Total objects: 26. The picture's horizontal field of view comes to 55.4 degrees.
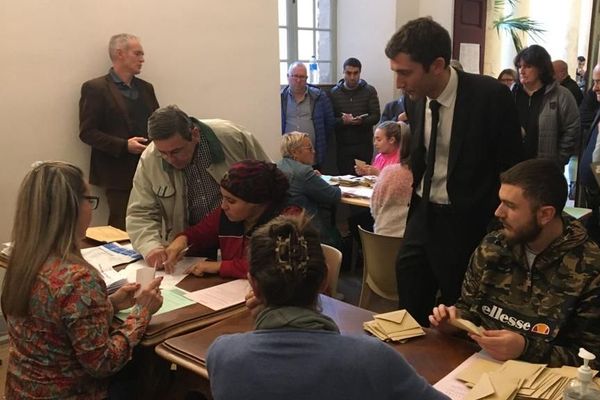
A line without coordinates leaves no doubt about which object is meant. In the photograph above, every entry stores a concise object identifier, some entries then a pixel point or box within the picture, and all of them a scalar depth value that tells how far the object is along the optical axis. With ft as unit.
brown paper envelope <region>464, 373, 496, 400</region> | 4.20
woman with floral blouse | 5.15
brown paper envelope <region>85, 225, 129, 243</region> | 8.91
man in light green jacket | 8.04
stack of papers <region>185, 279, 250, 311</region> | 6.41
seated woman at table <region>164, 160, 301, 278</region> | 7.03
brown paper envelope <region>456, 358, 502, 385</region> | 4.52
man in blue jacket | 18.21
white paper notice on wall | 22.65
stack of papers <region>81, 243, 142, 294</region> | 7.29
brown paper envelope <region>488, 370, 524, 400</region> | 4.17
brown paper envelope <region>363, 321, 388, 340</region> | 5.28
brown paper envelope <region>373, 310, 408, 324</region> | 5.44
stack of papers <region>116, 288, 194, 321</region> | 6.20
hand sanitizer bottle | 3.90
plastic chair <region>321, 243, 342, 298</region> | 7.14
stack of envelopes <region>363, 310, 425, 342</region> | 5.26
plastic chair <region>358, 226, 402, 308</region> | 9.56
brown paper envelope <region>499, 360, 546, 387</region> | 4.40
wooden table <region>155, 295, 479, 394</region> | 4.85
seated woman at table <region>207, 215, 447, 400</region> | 3.40
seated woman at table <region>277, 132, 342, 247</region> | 11.97
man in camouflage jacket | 4.77
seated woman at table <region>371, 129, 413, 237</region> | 10.59
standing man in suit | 6.63
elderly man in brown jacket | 12.39
